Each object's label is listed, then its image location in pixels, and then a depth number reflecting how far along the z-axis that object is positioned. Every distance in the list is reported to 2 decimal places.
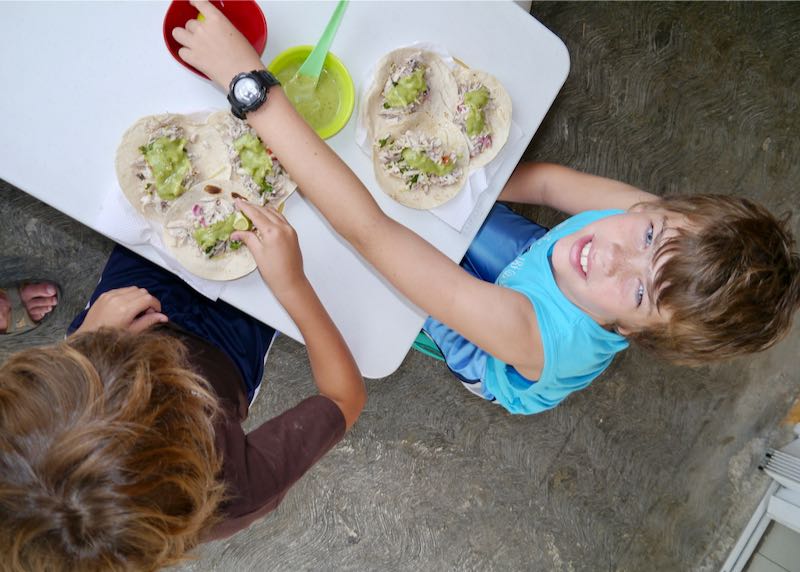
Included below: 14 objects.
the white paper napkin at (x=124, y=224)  1.05
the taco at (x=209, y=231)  1.08
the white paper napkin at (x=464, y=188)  1.17
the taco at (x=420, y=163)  1.16
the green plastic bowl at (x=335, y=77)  1.10
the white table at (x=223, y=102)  1.02
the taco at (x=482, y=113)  1.17
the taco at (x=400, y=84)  1.14
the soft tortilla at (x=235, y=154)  1.09
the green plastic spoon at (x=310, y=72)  1.07
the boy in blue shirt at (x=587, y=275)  1.03
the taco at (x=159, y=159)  1.05
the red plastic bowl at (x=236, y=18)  1.02
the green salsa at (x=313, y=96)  1.13
